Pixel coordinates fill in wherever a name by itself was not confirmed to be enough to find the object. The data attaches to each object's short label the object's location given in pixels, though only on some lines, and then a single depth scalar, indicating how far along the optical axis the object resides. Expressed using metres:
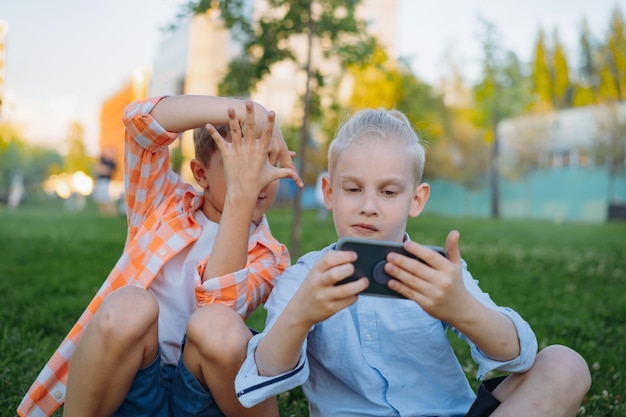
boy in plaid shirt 1.88
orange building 64.99
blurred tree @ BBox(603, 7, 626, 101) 40.06
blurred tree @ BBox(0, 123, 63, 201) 64.69
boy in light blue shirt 1.64
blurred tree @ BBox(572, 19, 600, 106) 44.07
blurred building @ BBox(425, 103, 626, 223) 30.58
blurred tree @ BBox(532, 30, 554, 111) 47.38
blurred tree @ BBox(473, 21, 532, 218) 28.48
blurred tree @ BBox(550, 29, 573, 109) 46.81
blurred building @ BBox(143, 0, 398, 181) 55.81
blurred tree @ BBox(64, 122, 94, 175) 69.06
